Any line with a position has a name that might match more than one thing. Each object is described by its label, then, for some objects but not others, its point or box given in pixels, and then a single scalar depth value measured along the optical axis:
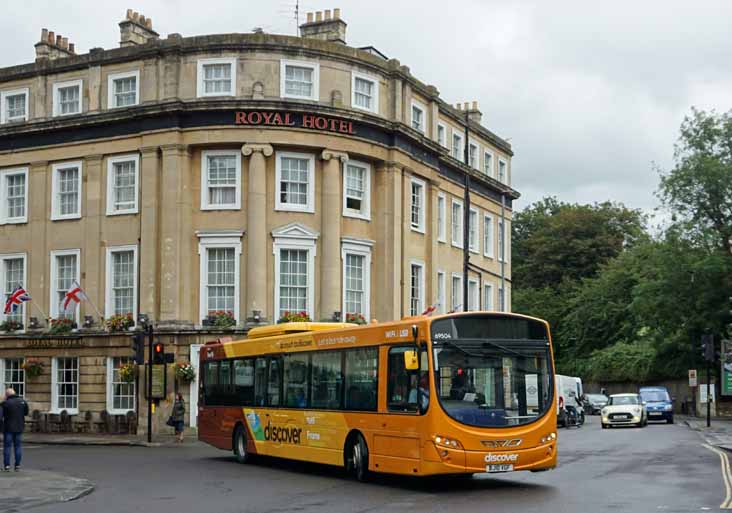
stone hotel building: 39.31
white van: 46.41
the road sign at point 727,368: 50.69
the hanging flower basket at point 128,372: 39.53
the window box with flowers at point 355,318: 40.41
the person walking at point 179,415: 35.19
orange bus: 18.50
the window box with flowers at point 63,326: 41.56
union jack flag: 40.47
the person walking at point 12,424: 22.94
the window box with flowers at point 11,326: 42.94
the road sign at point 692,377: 51.57
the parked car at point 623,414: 45.25
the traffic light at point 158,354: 35.19
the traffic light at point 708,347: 42.81
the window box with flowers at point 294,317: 38.72
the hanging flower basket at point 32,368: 42.09
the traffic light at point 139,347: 35.69
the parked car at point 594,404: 70.12
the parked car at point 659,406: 52.41
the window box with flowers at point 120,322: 40.09
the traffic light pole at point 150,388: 35.28
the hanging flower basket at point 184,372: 38.50
